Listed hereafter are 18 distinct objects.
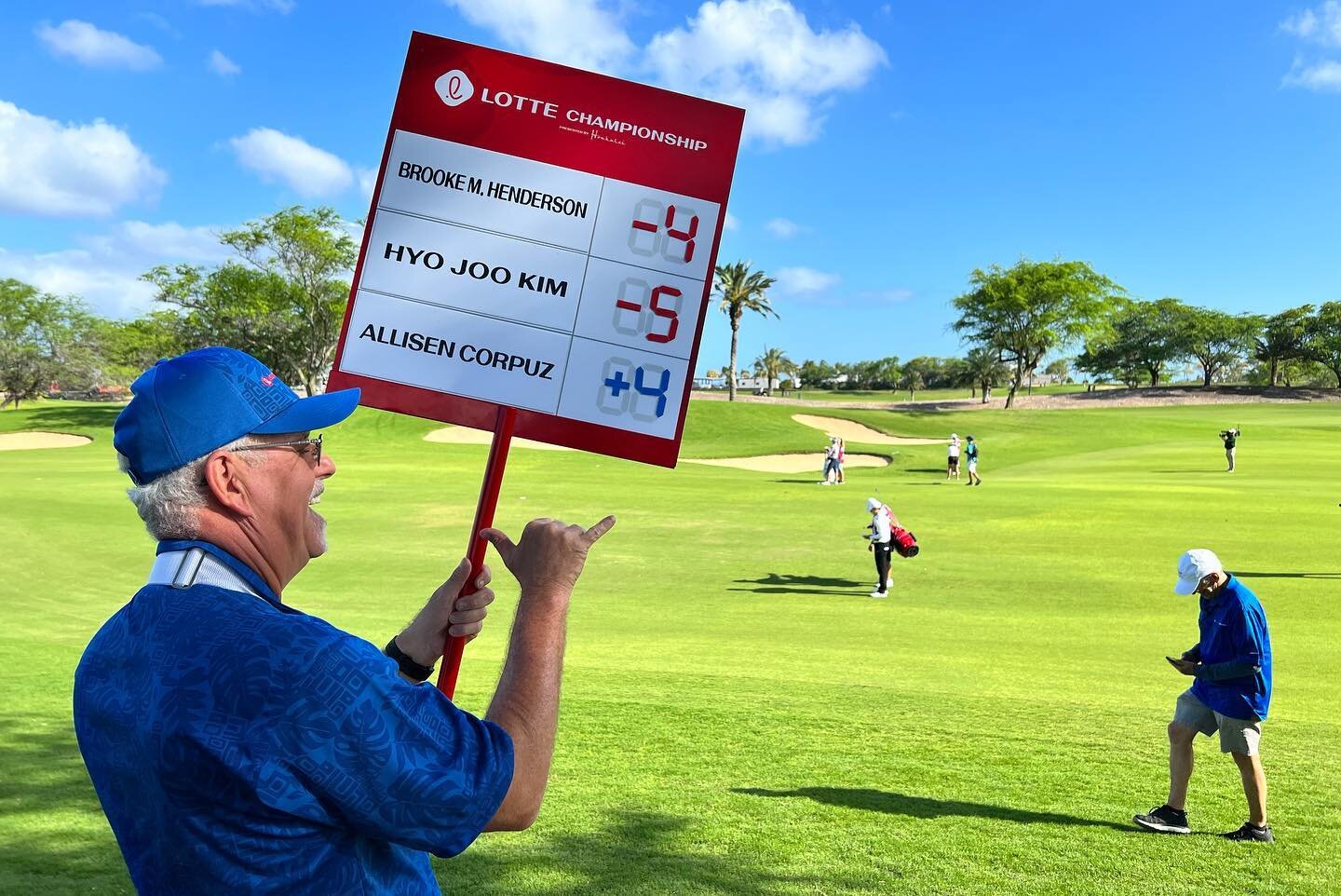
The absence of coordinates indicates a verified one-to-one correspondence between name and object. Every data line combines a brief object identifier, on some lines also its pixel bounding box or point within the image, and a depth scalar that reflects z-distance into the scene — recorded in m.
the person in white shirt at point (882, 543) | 17.83
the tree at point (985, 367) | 111.81
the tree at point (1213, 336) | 113.88
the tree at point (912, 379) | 155.00
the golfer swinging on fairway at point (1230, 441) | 39.66
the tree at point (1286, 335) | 107.50
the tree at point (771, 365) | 167.88
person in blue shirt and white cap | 7.14
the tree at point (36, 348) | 84.81
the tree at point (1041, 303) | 91.31
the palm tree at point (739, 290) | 100.12
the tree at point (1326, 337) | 103.69
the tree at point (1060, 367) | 194.15
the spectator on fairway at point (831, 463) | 36.00
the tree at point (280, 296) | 76.69
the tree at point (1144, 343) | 125.69
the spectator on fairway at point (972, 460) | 35.25
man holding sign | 1.87
